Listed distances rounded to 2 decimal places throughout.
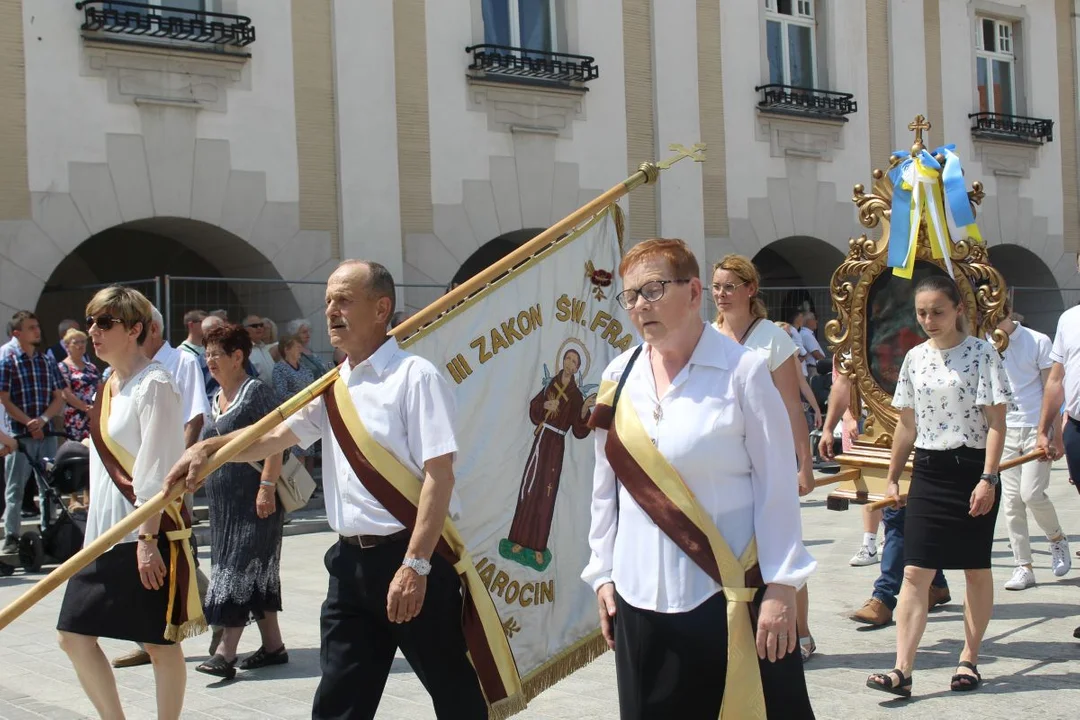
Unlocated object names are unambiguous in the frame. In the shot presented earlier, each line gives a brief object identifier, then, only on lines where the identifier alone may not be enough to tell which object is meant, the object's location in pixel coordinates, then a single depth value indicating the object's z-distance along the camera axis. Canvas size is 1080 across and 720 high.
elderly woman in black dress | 6.73
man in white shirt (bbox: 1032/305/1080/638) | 7.60
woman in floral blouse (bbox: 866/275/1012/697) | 5.83
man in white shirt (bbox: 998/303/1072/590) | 8.52
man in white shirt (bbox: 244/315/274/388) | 12.28
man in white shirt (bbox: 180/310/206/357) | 11.24
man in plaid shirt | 10.93
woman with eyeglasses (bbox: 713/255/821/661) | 6.13
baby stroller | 9.76
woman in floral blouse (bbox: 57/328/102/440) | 11.73
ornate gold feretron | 7.64
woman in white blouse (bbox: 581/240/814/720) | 3.52
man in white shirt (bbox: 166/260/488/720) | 4.22
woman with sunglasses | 4.96
